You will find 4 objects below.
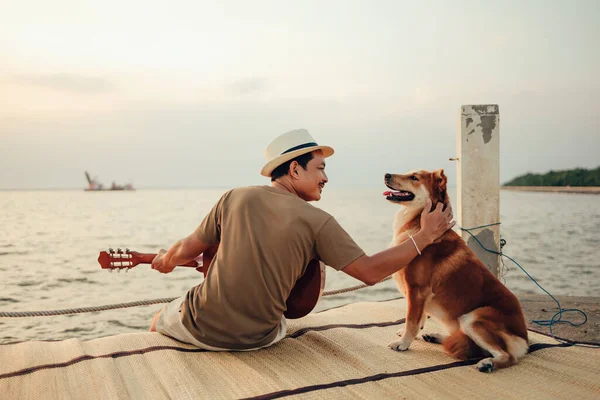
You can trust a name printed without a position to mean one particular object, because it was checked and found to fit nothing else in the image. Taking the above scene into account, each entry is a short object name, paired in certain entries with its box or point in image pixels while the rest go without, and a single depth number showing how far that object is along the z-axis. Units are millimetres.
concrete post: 4879
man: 2818
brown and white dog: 3094
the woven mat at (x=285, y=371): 2662
